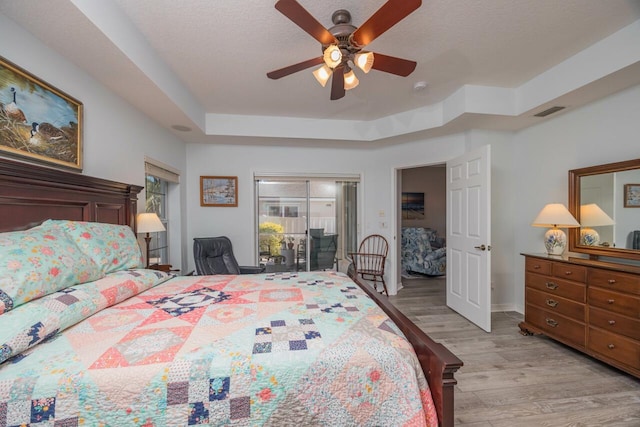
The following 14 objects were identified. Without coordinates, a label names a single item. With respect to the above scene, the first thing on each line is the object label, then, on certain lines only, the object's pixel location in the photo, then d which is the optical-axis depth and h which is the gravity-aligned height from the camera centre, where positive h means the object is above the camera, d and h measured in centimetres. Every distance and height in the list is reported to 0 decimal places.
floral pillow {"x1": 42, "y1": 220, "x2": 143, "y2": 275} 146 -18
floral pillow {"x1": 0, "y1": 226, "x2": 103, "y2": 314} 98 -22
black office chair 316 -57
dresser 187 -79
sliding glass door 420 -14
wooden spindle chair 411 -68
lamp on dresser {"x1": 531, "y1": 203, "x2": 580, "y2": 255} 246 -11
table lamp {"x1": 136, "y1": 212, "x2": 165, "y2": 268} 225 -8
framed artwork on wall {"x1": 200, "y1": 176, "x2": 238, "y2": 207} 385 +34
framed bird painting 135 +55
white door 273 -28
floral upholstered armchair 507 -83
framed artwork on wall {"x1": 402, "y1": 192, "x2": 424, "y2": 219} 657 +14
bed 84 -53
